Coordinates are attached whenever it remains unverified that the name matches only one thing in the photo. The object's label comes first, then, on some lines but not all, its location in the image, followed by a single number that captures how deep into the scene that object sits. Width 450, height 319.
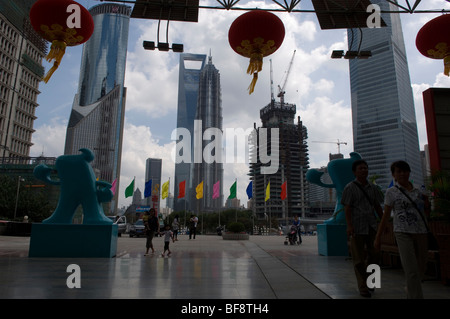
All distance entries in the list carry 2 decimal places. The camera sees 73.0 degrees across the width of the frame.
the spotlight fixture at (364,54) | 9.71
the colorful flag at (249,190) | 33.37
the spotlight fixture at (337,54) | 9.87
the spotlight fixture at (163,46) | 9.30
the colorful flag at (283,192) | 32.99
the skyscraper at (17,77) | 65.62
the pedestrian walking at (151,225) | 9.98
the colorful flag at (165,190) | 31.89
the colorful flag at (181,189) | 32.22
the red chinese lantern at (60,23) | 6.00
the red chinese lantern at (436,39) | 6.44
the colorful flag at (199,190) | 31.55
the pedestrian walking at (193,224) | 18.75
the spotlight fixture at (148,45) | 9.30
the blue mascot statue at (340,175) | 9.74
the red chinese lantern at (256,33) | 6.22
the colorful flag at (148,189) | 30.14
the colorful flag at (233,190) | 33.94
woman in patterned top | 3.45
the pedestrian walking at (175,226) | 18.28
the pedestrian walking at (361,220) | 4.23
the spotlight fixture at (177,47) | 9.46
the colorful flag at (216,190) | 31.22
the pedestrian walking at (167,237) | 9.77
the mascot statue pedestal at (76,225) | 8.78
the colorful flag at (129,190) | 29.86
